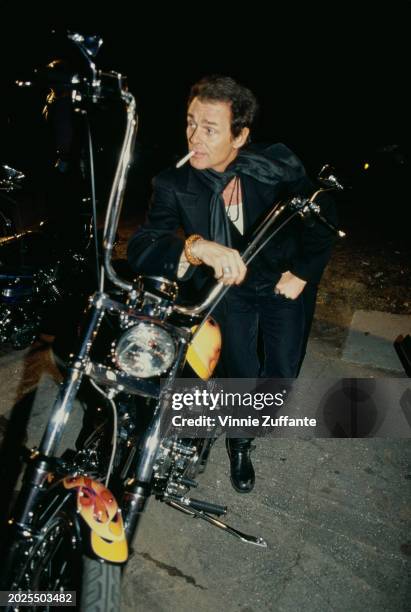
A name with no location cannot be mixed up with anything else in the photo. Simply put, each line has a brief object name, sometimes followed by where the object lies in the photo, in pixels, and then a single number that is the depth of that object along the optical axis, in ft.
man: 7.15
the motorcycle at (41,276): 12.68
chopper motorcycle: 4.71
